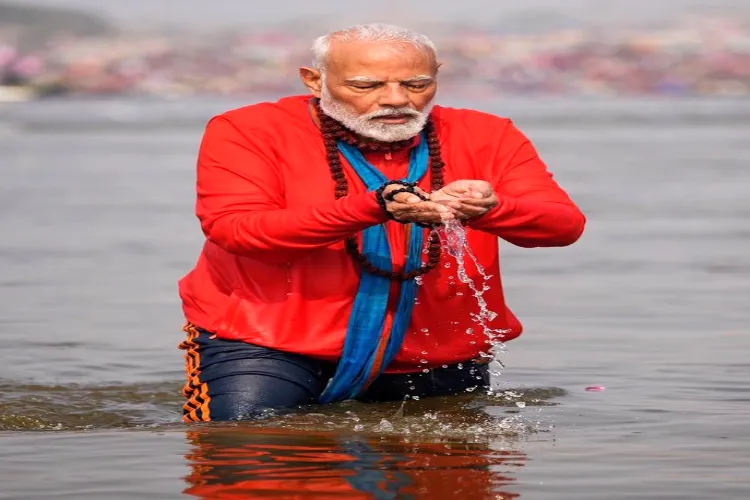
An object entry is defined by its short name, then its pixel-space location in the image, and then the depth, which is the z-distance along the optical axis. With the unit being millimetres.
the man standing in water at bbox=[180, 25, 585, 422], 13797
